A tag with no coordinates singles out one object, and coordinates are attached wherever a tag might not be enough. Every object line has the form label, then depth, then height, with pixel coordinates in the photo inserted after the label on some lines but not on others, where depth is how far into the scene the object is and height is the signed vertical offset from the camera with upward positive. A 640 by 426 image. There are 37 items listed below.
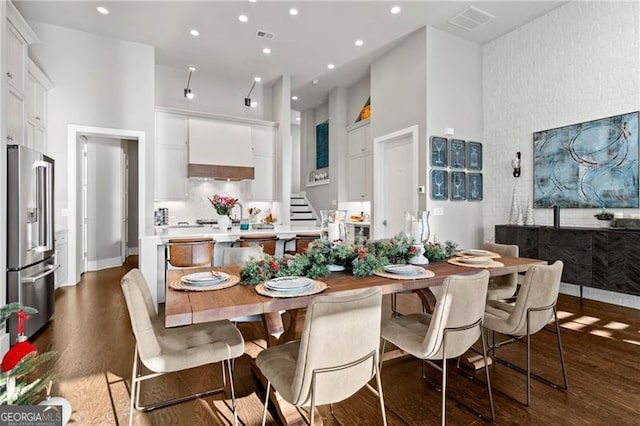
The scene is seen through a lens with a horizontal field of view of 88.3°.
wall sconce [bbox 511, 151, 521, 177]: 4.98 +0.72
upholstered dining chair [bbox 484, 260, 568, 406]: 1.90 -0.56
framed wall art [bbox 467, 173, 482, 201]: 5.40 +0.44
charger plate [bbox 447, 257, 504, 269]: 2.21 -0.35
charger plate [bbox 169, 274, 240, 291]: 1.69 -0.38
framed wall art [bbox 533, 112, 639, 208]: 3.83 +0.62
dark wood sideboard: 3.52 -0.48
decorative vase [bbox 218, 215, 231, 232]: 4.24 -0.11
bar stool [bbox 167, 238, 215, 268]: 3.46 -0.40
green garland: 1.86 -0.29
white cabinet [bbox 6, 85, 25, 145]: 3.45 +1.07
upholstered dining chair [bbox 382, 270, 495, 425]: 1.62 -0.57
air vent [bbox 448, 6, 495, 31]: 4.59 +2.81
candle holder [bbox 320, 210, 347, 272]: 2.28 -0.09
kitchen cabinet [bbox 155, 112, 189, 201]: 6.30 +1.11
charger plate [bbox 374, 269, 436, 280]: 1.88 -0.36
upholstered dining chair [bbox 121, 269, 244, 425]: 1.54 -0.69
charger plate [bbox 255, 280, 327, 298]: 1.55 -0.38
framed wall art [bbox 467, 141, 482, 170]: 5.41 +0.95
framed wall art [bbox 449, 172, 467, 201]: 5.23 +0.42
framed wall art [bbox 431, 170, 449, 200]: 5.05 +0.44
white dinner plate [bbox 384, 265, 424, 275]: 1.95 -0.34
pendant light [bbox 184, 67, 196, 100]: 6.39 +2.42
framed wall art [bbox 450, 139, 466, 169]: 5.23 +0.95
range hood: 6.42 +0.85
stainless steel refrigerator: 2.75 -0.17
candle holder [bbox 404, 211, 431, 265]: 2.32 -0.15
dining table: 1.39 -0.40
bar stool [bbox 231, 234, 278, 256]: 3.83 -0.33
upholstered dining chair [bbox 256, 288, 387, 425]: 1.25 -0.55
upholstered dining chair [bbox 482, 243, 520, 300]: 2.69 -0.61
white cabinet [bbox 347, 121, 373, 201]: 6.89 +1.12
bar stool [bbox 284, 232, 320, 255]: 4.15 -0.33
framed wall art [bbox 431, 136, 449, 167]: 5.03 +0.95
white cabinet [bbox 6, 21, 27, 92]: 3.42 +1.72
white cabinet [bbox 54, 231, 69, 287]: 4.58 -0.61
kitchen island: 3.58 -0.35
